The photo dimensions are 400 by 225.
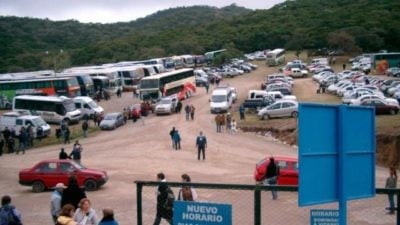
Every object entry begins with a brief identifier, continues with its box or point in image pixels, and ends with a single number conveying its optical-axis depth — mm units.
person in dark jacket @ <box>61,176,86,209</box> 11578
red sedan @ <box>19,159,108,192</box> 24047
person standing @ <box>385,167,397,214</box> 16406
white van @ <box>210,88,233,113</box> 50625
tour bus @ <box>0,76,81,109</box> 62156
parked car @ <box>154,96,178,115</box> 52438
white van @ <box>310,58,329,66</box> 90238
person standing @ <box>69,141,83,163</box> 29450
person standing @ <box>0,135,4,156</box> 37875
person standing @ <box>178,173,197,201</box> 9703
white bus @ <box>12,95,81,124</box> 51375
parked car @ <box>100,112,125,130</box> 46844
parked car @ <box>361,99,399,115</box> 41531
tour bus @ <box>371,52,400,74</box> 79750
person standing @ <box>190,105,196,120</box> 48281
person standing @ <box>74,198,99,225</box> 9266
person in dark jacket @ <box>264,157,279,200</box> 19281
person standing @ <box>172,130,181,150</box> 36281
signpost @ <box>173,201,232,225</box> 6930
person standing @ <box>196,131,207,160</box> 31928
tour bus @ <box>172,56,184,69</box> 100725
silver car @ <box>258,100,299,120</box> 44500
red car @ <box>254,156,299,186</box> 22328
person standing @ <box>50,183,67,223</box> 12578
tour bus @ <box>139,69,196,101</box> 59531
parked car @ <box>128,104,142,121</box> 50938
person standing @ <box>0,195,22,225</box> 10234
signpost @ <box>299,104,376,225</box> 5004
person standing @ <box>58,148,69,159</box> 27250
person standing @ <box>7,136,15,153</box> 39469
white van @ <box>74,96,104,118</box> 53219
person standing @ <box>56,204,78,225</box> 7867
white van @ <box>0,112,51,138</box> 44250
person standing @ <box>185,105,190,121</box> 48531
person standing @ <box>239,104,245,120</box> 45853
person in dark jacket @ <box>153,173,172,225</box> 9445
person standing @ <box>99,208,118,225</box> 8664
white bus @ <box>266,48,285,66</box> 101875
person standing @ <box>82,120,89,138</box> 43656
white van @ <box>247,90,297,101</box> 51631
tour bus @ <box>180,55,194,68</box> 104962
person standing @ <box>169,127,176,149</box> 36531
